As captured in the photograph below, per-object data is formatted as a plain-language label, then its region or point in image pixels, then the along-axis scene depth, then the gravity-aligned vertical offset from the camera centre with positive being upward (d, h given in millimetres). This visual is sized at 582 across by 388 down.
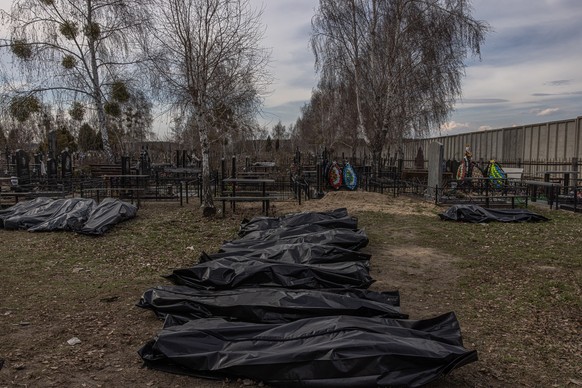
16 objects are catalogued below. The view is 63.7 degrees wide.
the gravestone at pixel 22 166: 18114 -420
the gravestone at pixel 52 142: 22331 +680
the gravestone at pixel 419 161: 29295 -242
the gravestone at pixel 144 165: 19330 -401
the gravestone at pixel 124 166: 16261 -350
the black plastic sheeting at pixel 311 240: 7522 -1386
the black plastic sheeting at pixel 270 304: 4383 -1443
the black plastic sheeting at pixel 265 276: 5465 -1427
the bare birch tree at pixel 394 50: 20438 +4901
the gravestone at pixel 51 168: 20281 -538
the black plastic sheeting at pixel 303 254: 6648 -1409
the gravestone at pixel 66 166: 20717 -488
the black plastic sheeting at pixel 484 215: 11945 -1483
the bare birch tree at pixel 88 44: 18891 +4612
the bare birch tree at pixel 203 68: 11547 +2269
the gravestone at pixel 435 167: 16344 -353
